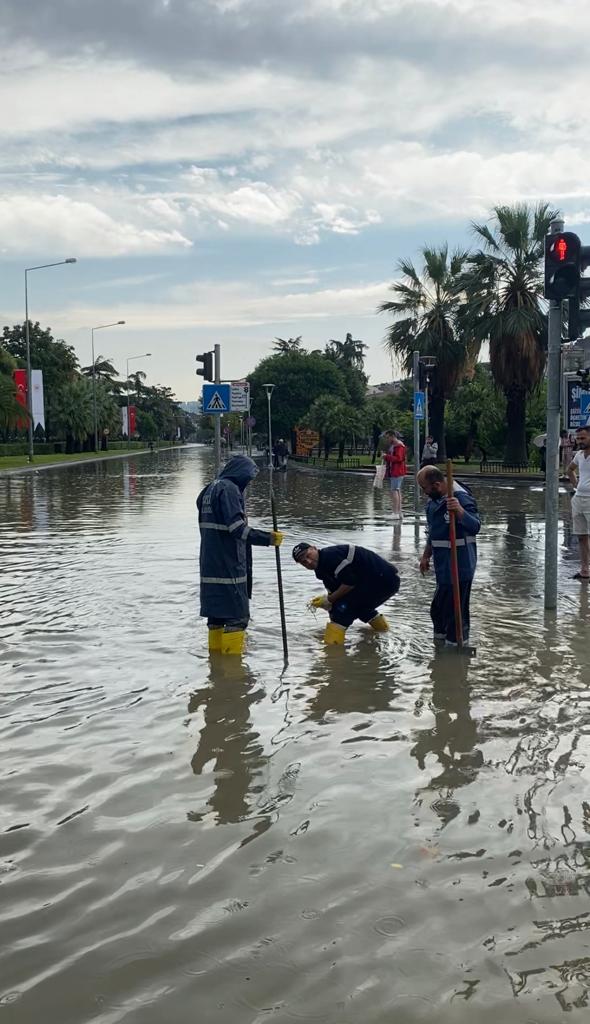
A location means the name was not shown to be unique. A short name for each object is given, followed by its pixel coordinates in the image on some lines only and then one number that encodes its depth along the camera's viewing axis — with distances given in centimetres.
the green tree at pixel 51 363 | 7826
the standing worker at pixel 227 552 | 686
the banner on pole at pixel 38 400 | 4881
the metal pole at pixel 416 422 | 1912
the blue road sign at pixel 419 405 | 2010
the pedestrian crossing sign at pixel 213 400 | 1692
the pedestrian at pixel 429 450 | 2900
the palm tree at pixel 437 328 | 3947
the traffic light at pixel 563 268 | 820
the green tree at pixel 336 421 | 5331
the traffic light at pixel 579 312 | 828
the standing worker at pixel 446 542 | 704
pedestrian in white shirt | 1098
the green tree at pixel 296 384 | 7662
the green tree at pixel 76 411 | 7938
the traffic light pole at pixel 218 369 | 1505
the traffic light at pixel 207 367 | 1680
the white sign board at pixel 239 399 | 2444
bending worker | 754
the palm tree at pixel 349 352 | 10119
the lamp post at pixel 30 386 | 4709
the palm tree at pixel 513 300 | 3434
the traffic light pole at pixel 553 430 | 834
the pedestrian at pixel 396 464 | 1786
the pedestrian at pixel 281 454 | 4694
